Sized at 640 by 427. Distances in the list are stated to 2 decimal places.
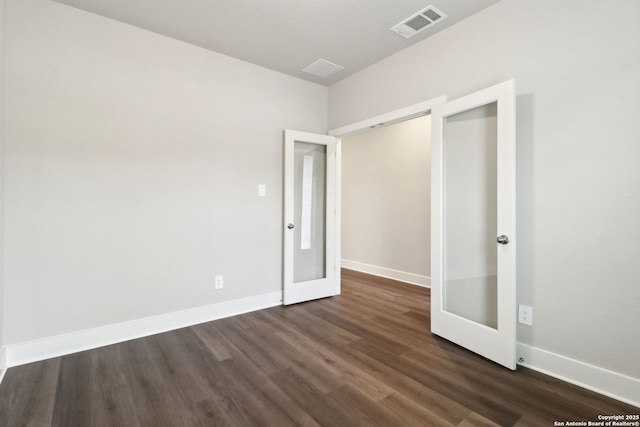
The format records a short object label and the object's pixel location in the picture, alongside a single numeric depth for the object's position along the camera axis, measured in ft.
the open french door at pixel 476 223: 6.90
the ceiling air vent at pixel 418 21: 7.91
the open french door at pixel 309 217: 11.62
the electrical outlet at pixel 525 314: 7.12
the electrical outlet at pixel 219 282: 10.27
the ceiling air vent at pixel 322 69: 10.88
